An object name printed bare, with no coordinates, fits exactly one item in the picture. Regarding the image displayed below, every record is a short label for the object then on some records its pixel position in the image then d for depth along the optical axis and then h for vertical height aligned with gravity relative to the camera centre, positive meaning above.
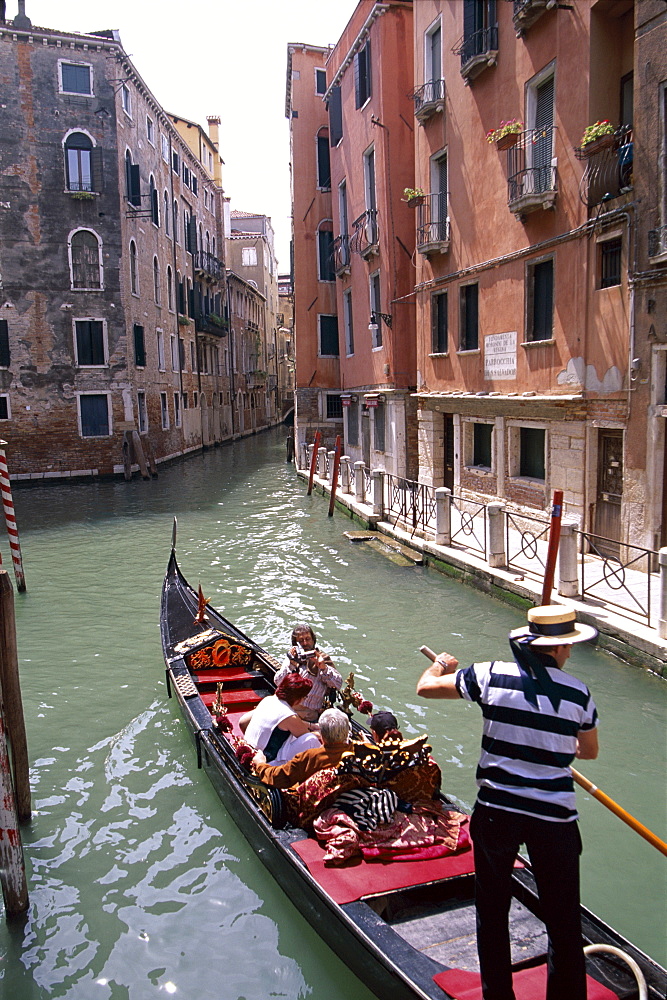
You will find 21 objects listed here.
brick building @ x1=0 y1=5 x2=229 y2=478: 21.11 +4.62
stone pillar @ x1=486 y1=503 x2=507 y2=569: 9.25 -1.47
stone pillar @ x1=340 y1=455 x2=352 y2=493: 16.97 -1.28
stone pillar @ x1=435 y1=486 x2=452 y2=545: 10.77 -1.45
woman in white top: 4.27 -1.68
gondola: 2.92 -2.09
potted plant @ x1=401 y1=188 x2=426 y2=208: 14.33 +3.94
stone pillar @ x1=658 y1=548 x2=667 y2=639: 6.44 -1.57
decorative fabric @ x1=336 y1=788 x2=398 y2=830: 3.78 -1.89
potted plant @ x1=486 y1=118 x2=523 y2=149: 10.51 +3.70
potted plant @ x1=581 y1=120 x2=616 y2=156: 8.62 +2.98
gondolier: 2.51 -1.17
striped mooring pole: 10.36 -1.42
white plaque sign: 11.41 +0.81
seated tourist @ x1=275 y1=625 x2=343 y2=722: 5.04 -1.65
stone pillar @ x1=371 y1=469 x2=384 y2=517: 13.73 -1.33
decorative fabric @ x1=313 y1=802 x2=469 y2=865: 3.65 -1.98
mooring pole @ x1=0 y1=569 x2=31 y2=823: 4.73 -1.68
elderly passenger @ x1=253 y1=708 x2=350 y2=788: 3.96 -1.75
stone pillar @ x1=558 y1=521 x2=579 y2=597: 7.84 -1.55
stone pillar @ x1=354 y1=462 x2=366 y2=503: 15.34 -1.31
